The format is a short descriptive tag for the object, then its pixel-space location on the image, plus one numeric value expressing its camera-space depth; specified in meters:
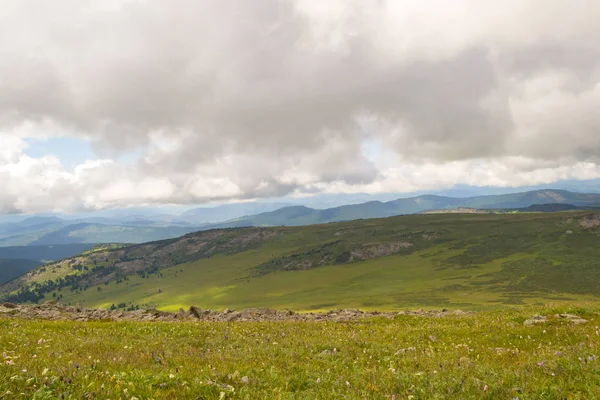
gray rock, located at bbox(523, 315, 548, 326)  18.64
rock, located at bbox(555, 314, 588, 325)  18.28
